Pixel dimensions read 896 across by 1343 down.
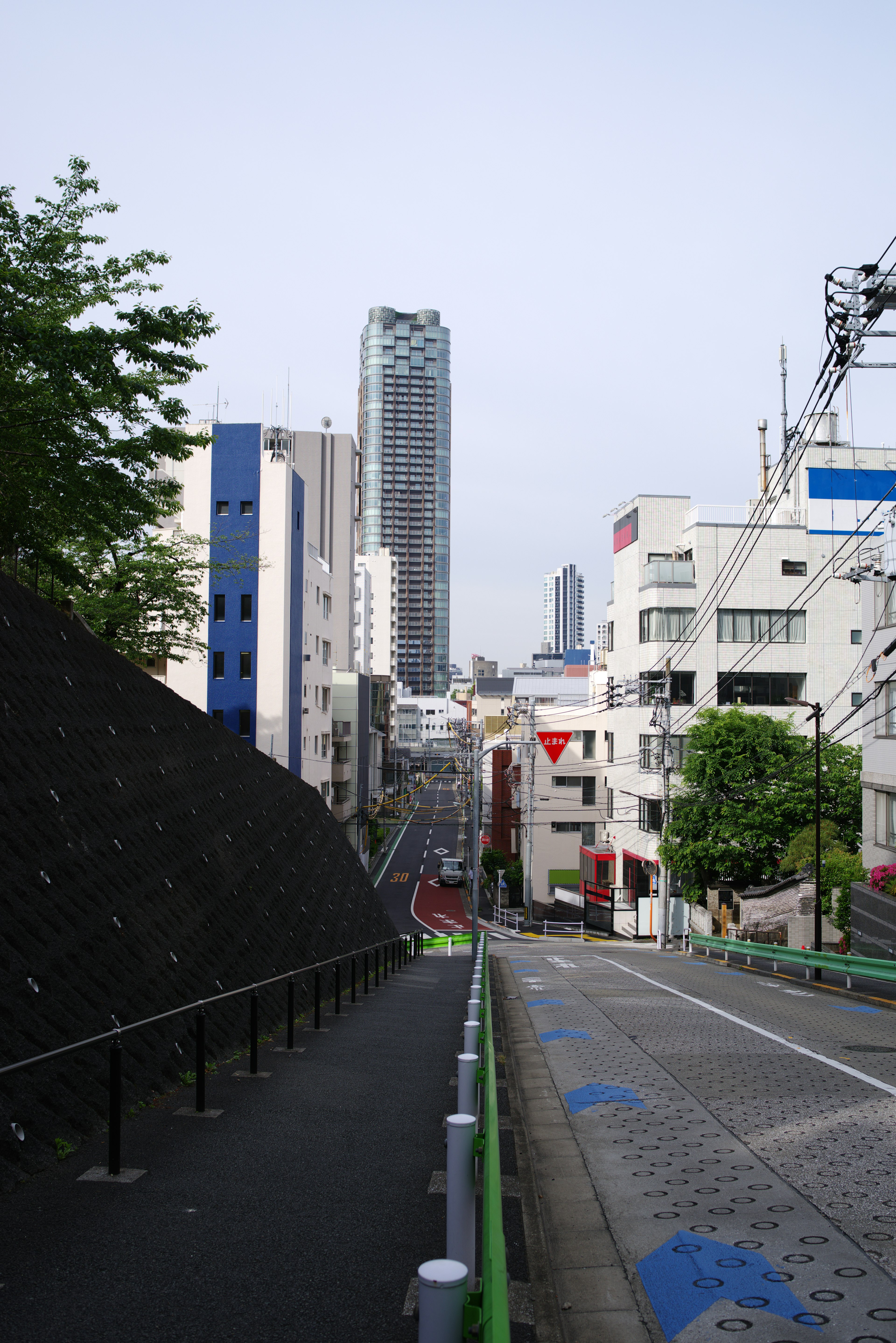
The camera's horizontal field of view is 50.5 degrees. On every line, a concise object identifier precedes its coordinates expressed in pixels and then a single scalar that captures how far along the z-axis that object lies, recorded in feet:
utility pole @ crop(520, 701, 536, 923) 173.06
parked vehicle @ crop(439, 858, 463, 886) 226.17
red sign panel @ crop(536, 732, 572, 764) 138.51
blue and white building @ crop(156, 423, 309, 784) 151.23
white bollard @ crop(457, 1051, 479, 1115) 16.93
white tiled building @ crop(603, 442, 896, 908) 177.58
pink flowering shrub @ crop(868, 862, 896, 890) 88.89
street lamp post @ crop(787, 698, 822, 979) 92.22
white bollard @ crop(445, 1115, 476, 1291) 13.01
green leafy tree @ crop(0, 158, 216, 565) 51.72
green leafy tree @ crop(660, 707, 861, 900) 131.75
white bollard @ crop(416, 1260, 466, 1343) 9.23
